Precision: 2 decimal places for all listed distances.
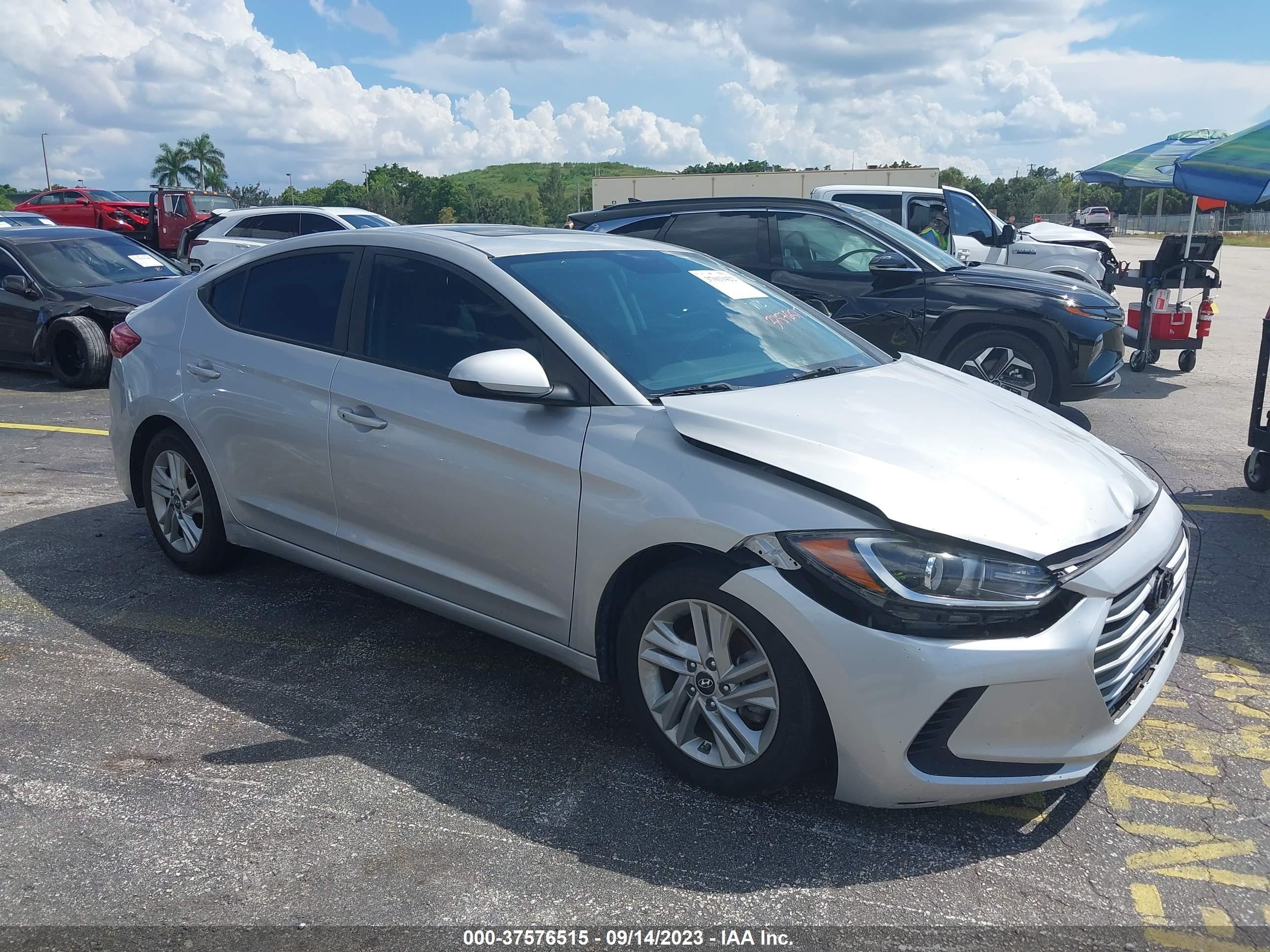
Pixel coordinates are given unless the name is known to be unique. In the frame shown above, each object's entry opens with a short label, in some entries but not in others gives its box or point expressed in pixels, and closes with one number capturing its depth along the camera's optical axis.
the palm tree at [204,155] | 88.19
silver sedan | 2.71
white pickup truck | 13.11
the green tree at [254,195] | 69.25
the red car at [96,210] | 27.08
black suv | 8.11
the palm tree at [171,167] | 86.38
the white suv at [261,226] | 15.24
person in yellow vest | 13.12
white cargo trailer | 36.56
